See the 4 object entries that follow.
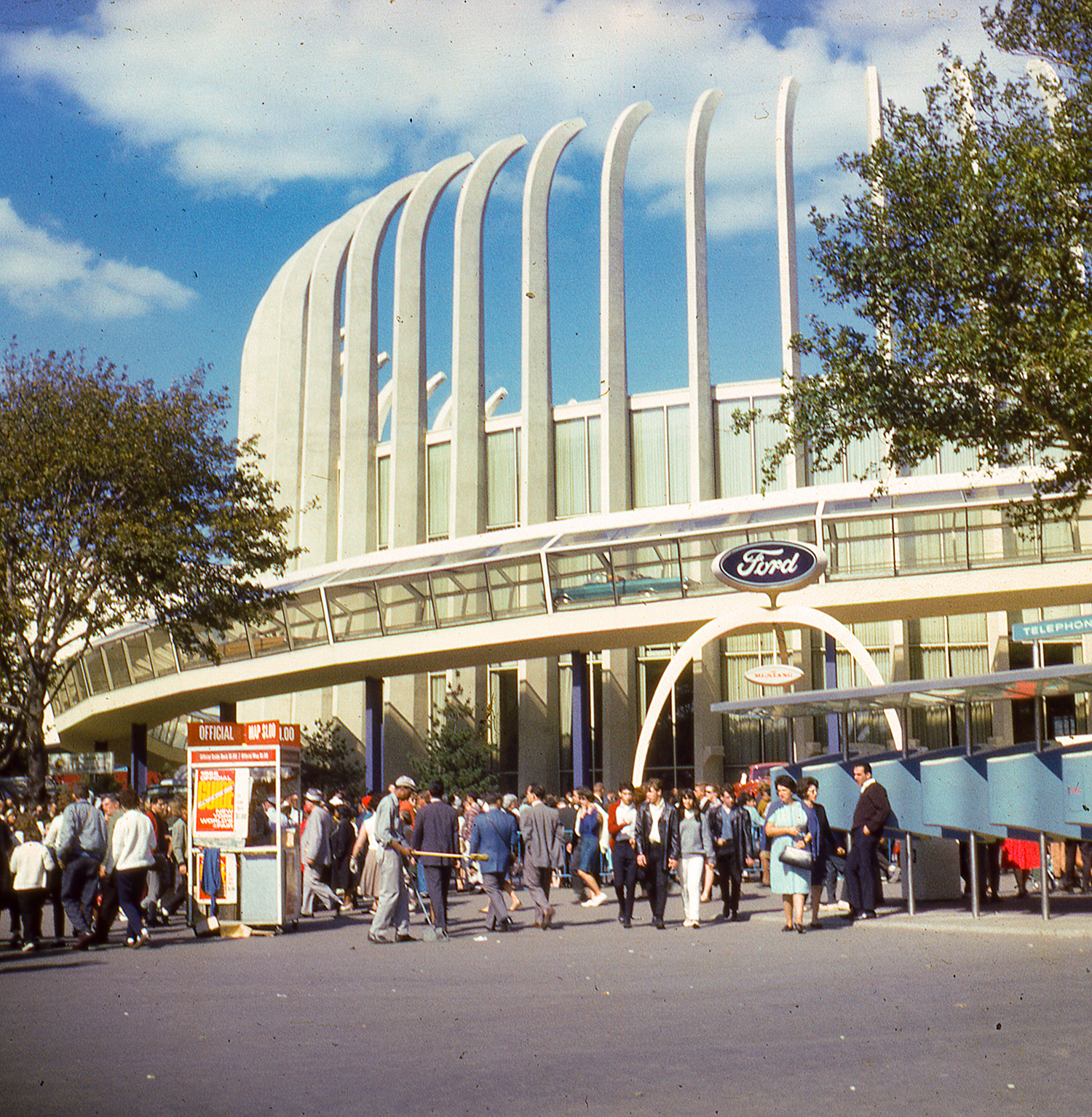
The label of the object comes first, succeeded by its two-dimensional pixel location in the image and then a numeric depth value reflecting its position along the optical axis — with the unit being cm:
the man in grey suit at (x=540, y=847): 1648
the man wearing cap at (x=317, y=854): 1838
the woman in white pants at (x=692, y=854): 1561
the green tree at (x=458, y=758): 3744
